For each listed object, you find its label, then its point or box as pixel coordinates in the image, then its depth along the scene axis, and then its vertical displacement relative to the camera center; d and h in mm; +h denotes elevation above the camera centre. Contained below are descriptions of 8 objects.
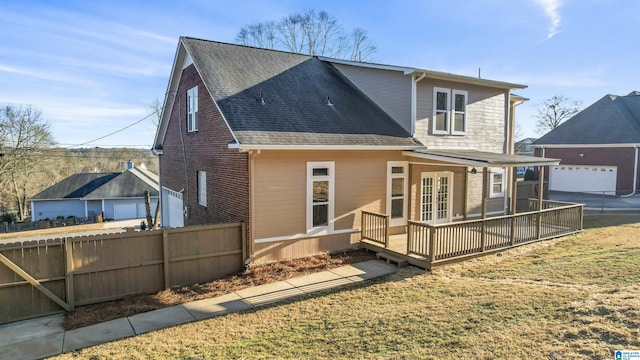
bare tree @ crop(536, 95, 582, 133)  52975 +7170
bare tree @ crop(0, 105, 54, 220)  40562 +1772
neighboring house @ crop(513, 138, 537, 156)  67406 +2256
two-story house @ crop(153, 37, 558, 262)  10453 +488
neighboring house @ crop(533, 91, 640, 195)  25828 +970
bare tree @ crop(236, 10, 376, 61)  32156 +10702
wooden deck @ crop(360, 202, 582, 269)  9906 -2242
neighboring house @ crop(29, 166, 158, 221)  41656 -4347
